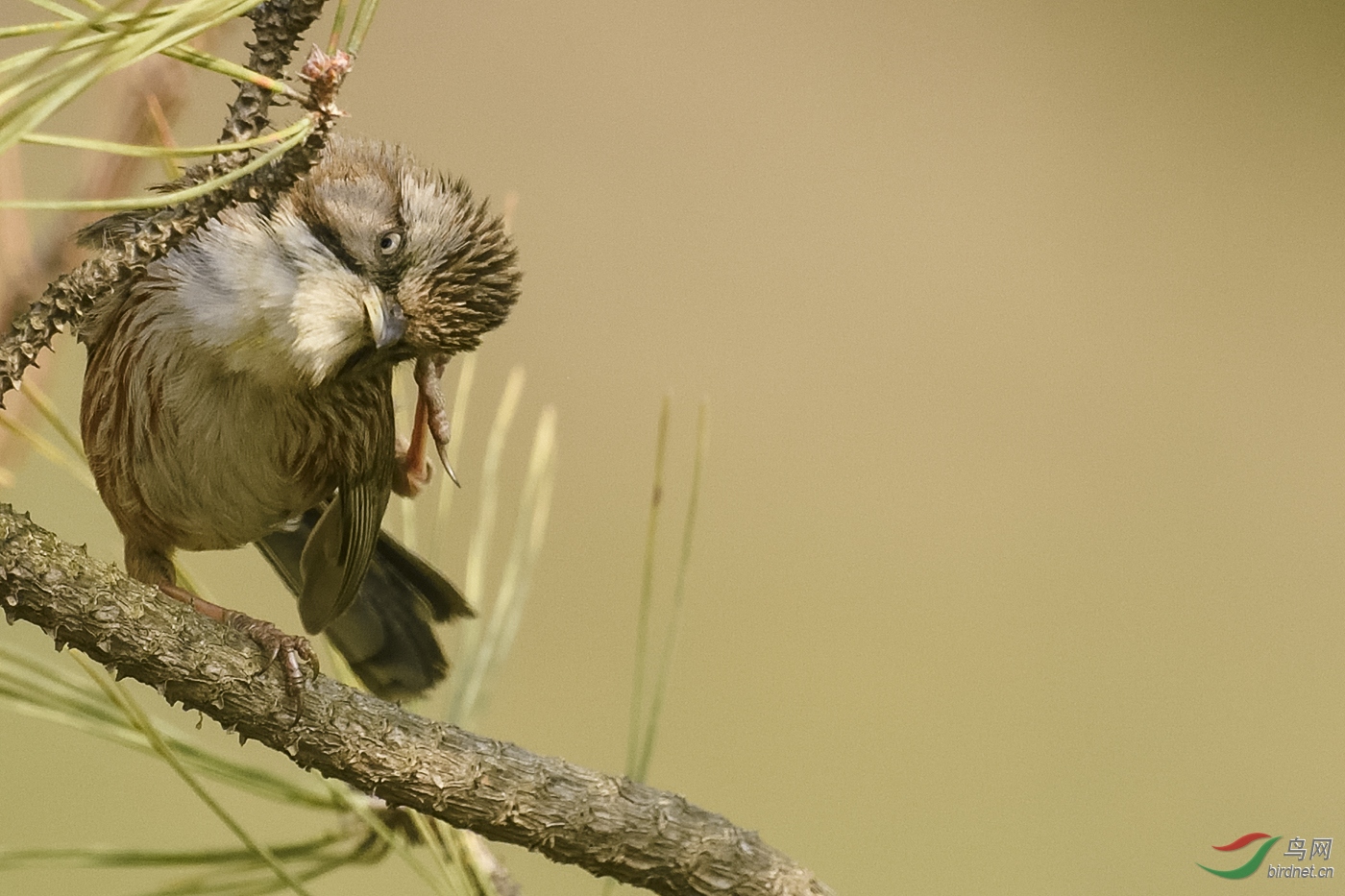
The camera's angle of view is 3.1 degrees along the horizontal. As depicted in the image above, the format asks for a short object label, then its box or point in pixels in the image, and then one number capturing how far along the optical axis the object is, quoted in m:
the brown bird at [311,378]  3.41
